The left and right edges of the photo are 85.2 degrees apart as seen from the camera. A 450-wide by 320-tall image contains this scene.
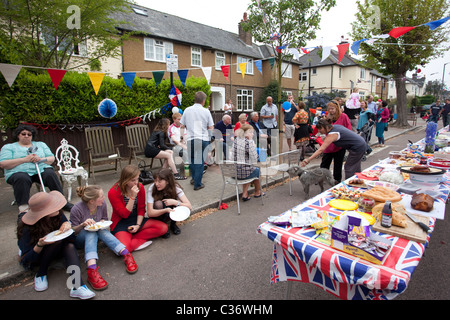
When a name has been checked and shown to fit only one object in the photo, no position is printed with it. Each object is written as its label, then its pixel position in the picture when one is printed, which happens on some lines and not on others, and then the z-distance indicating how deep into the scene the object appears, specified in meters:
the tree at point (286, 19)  9.79
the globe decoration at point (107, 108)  7.46
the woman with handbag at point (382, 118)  9.89
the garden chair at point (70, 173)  4.61
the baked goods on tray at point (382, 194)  2.23
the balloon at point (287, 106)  9.05
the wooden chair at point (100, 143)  5.94
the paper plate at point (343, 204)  2.24
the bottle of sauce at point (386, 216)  1.80
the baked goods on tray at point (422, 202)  2.02
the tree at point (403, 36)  14.48
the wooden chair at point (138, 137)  6.63
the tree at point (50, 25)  7.26
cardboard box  1.49
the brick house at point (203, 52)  15.73
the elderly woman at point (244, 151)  4.43
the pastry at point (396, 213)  1.81
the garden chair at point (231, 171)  4.30
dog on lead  4.68
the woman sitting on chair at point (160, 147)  5.66
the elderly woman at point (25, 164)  3.81
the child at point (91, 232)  2.72
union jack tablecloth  1.41
